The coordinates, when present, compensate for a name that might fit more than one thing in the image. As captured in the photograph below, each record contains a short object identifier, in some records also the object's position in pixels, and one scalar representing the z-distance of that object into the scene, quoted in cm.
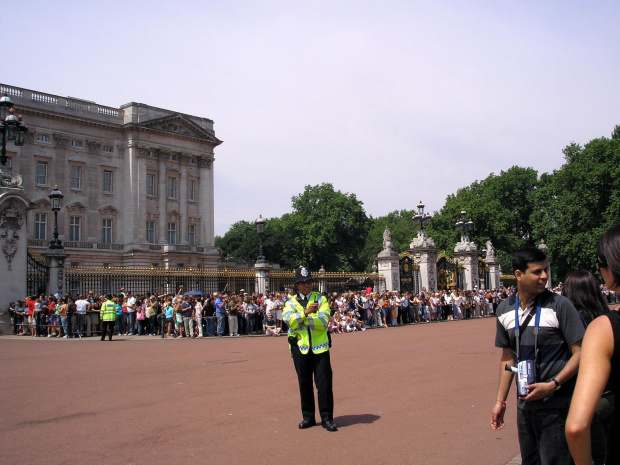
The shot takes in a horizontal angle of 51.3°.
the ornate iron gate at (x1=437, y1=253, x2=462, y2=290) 3759
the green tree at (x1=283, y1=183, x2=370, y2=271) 8725
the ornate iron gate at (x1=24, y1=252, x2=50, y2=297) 2491
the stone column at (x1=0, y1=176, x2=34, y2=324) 2259
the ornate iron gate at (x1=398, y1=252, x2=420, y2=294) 3481
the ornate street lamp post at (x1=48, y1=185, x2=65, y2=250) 2592
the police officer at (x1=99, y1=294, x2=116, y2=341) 2162
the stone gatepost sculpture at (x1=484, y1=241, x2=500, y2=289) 4394
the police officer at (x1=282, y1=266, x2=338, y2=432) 741
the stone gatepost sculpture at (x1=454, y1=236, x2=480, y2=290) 4050
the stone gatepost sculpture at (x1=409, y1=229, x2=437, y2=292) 3588
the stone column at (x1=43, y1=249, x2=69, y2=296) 2500
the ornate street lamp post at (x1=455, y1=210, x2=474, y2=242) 3862
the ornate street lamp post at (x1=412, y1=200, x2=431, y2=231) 3503
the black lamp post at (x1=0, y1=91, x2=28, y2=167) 2262
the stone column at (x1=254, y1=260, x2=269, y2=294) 3256
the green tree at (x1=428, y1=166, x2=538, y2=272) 6681
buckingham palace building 5466
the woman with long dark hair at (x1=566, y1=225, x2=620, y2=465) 251
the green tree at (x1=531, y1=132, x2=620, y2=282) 5338
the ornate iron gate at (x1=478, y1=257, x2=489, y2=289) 4216
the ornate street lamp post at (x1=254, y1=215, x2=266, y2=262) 3164
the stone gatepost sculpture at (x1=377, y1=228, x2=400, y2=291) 3369
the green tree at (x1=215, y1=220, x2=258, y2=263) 8775
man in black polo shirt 401
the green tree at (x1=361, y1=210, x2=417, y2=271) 10506
